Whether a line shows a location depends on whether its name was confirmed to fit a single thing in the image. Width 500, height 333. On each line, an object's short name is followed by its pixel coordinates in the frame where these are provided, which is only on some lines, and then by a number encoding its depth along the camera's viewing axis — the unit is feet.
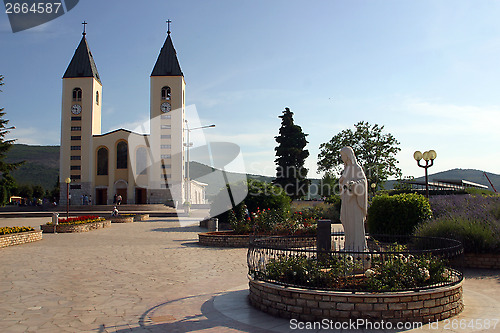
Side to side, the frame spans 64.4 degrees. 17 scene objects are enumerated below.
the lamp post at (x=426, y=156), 56.90
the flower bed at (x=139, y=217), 114.32
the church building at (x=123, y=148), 191.93
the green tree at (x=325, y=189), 195.44
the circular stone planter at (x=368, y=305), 18.93
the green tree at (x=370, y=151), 132.57
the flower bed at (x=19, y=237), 51.26
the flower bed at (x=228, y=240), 50.62
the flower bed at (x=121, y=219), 105.60
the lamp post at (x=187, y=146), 130.80
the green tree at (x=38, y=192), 291.28
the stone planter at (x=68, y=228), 71.46
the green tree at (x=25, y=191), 284.12
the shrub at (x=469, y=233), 34.47
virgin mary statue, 25.22
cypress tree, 148.25
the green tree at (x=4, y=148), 113.60
